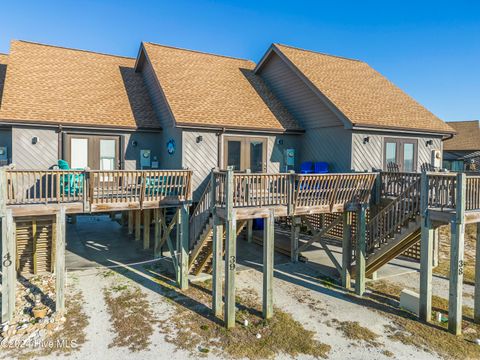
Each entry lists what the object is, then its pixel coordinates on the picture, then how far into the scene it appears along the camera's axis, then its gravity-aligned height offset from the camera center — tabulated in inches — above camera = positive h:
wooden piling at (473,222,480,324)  401.7 -131.2
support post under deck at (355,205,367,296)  470.9 -108.1
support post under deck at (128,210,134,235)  733.0 -108.1
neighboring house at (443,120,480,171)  1456.7 +146.9
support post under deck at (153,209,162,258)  586.9 -113.3
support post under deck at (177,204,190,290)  460.8 -98.0
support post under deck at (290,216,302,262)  584.7 -113.1
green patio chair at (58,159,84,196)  395.4 -11.6
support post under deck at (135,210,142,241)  659.4 -105.5
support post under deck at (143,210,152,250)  597.3 -104.9
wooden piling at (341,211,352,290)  489.1 -113.0
